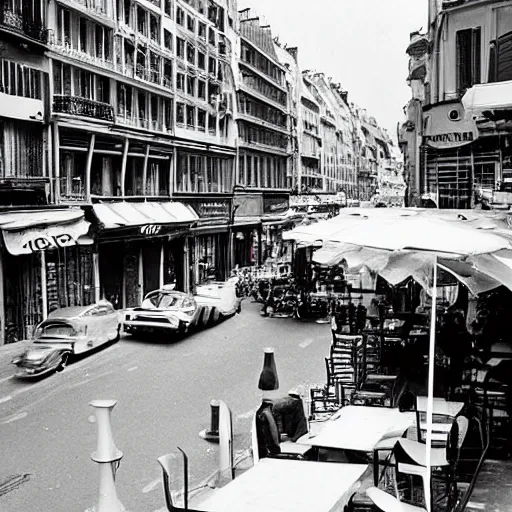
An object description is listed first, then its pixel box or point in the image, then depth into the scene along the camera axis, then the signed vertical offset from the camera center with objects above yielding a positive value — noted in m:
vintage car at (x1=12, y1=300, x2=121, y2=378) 17.41 -3.44
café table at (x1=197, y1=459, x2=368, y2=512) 6.04 -2.37
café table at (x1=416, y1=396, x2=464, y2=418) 8.31 -2.31
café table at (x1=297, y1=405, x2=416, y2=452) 7.68 -2.41
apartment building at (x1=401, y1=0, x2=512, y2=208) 18.20 +1.68
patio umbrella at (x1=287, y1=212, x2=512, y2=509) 7.36 -0.49
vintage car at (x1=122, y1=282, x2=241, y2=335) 22.27 -3.46
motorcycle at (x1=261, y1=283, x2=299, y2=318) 27.70 -3.80
